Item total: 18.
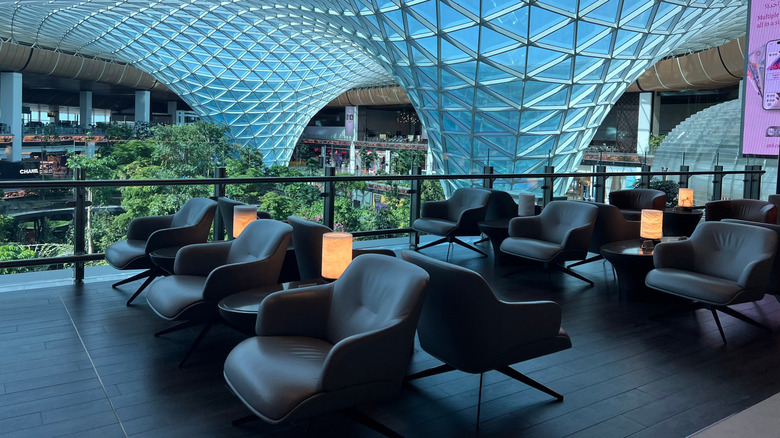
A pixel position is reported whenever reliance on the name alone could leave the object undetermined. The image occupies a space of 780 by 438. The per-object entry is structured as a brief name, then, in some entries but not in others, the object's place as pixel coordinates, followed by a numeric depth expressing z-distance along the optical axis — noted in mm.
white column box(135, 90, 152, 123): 44594
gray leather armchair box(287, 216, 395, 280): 5086
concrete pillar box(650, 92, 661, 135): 35925
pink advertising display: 7684
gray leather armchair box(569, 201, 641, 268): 7465
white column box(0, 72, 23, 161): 32500
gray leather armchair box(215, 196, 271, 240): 6816
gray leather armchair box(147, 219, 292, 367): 4387
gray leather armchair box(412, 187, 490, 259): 8523
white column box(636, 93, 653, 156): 35656
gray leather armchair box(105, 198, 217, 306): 5945
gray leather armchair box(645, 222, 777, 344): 5215
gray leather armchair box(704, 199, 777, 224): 8754
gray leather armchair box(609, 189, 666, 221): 10008
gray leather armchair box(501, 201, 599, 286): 6949
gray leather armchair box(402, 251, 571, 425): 3521
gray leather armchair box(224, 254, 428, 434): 2855
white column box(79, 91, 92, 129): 43344
